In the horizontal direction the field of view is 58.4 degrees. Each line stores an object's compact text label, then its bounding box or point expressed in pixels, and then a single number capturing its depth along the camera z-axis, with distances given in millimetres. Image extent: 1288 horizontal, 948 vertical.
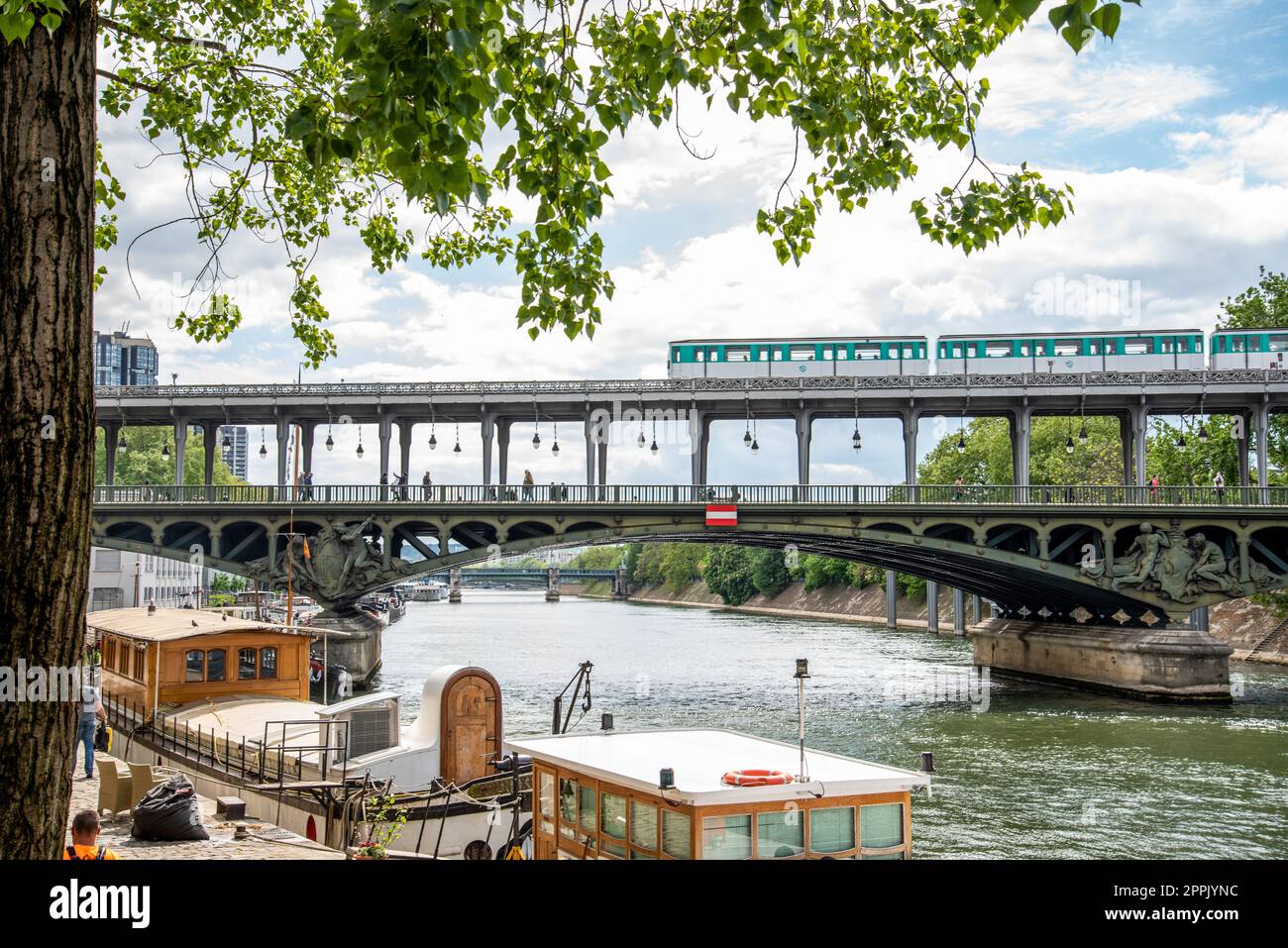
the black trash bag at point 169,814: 15297
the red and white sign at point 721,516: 50344
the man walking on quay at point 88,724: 22828
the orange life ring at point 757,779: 12258
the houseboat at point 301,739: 19984
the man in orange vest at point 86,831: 9695
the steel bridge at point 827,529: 50438
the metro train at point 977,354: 60312
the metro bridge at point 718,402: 55219
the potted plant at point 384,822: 17908
